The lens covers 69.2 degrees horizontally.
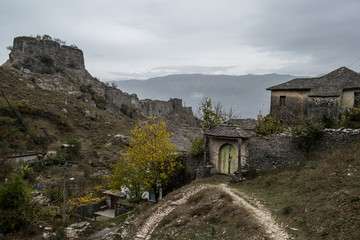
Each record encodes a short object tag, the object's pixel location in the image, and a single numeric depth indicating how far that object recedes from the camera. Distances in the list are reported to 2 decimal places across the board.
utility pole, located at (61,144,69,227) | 29.83
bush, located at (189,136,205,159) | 17.48
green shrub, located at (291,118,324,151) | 13.61
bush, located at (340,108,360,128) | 14.29
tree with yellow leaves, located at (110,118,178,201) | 17.30
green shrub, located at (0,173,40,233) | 15.75
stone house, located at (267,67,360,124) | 17.15
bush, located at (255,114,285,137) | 17.20
